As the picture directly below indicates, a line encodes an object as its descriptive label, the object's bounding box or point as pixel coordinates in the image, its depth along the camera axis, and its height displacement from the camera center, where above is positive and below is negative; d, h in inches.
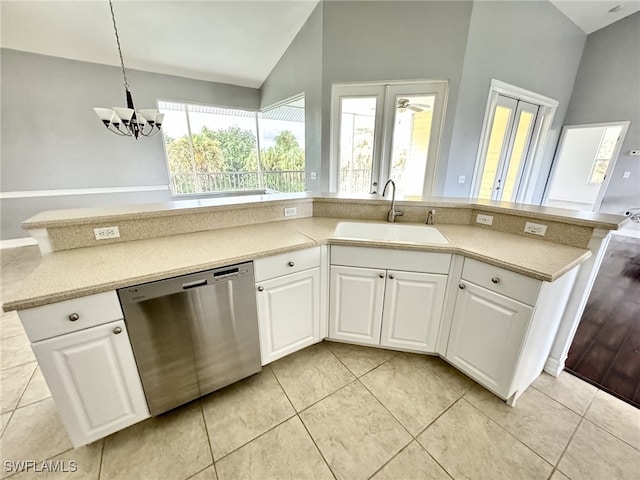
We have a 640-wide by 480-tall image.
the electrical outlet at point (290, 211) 79.7 -13.5
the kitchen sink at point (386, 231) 73.9 -18.2
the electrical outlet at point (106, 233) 56.1 -14.7
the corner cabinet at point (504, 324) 49.2 -32.4
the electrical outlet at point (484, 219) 71.8 -13.7
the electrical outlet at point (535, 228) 62.0 -14.0
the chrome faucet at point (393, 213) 77.4 -13.4
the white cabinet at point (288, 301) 56.6 -31.5
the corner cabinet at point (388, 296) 61.3 -31.9
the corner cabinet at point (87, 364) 38.0 -31.9
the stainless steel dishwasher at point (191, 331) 44.4 -31.6
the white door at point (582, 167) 253.3 +4.9
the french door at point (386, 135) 124.1 +17.7
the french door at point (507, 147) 138.8 +14.1
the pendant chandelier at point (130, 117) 95.3 +19.6
